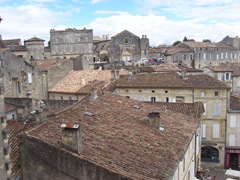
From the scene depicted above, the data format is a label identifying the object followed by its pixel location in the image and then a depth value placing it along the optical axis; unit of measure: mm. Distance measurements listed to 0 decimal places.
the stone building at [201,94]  33750
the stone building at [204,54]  77875
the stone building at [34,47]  67375
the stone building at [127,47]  76438
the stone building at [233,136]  33219
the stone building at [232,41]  100375
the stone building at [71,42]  76625
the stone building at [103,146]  11602
